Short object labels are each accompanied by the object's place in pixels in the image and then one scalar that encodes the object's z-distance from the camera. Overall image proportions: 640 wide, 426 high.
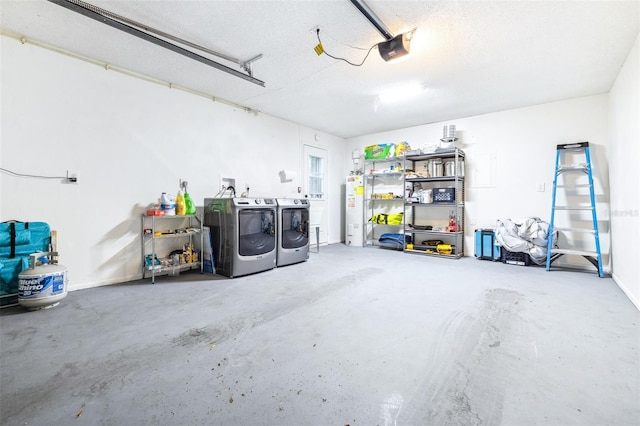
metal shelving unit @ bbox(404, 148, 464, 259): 5.06
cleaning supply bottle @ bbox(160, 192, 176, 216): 3.51
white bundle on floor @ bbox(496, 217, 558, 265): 4.16
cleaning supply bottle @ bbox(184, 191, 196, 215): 3.75
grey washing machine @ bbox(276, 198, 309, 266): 4.24
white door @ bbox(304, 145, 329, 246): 5.93
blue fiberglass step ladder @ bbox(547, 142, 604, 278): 3.77
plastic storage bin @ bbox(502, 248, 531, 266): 4.31
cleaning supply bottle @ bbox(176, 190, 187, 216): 3.68
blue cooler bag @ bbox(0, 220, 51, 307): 2.54
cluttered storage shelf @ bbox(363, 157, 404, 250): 5.89
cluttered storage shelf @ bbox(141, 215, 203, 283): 3.51
